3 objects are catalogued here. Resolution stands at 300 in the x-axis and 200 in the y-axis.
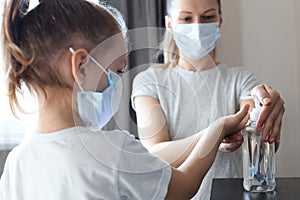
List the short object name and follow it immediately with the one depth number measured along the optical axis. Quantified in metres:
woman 1.20
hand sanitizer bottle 0.99
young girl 0.72
